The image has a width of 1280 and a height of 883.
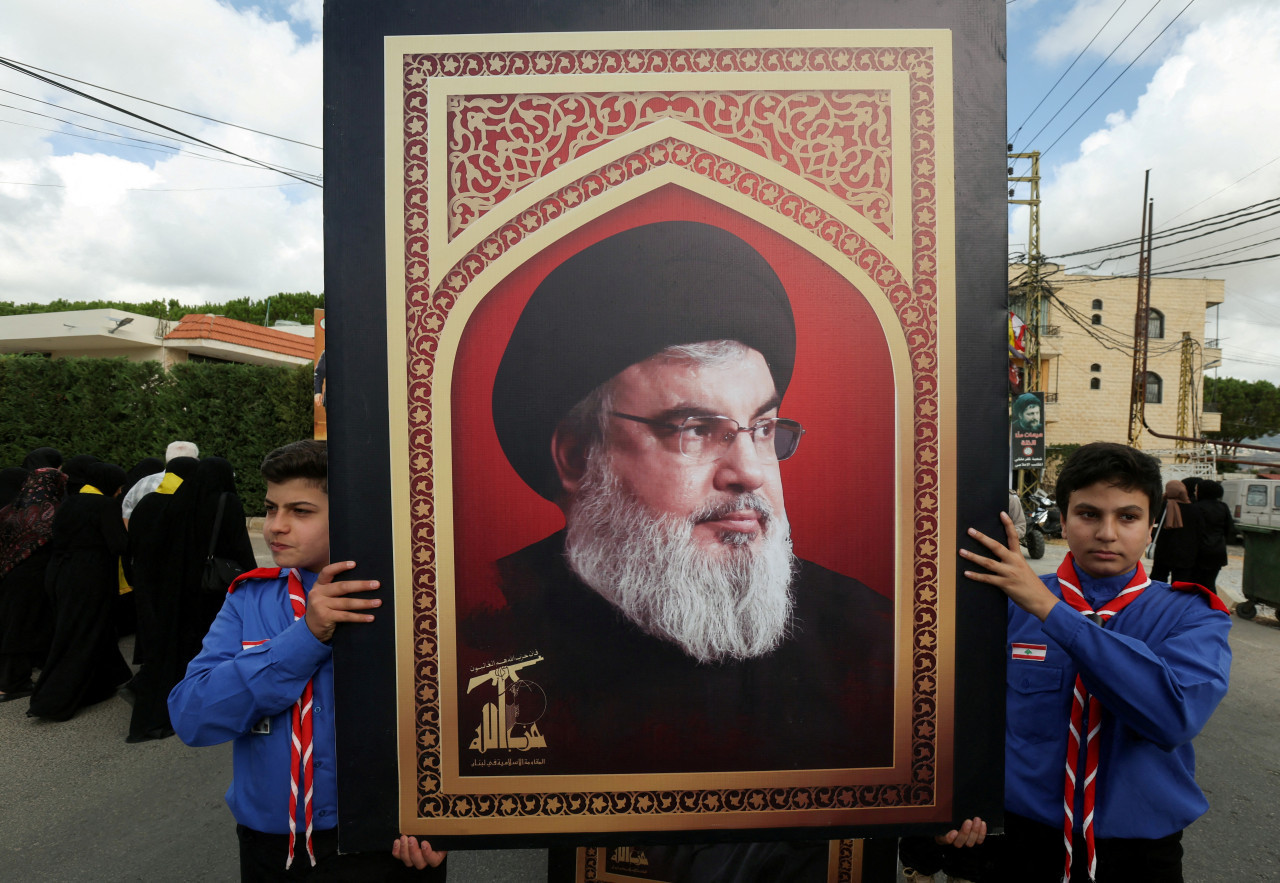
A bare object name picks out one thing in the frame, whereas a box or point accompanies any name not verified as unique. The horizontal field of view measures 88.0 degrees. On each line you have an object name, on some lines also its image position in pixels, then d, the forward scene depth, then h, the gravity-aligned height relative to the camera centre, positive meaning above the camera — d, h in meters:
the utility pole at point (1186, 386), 26.94 +1.66
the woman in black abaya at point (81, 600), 4.41 -1.22
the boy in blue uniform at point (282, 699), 1.35 -0.58
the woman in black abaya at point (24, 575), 4.77 -1.11
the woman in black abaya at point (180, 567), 3.95 -0.88
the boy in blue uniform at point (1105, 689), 1.26 -0.54
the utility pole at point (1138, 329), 17.98 +2.72
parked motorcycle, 11.01 -1.75
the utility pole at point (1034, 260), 16.55 +4.17
